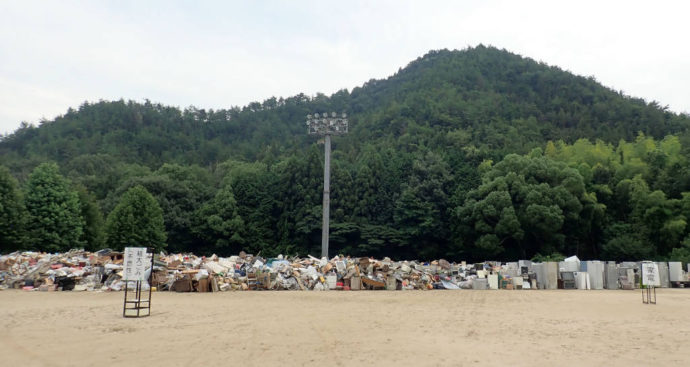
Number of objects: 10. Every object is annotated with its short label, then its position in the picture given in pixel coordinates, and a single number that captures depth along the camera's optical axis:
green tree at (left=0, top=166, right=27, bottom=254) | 37.06
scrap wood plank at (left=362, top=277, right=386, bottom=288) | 26.17
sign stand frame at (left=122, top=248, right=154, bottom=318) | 14.07
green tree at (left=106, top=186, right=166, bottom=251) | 42.47
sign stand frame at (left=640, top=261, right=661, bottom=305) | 19.30
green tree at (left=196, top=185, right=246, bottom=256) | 48.56
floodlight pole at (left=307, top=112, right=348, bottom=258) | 35.53
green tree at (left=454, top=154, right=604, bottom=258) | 40.56
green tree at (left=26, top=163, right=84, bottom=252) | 39.47
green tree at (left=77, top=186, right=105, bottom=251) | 45.47
